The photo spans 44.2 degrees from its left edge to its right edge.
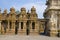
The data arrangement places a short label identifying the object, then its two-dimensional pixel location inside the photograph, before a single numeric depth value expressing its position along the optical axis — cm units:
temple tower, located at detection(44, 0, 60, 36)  1300
